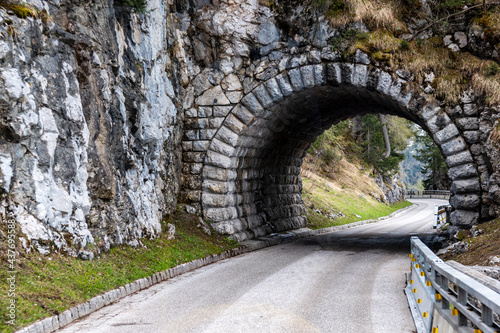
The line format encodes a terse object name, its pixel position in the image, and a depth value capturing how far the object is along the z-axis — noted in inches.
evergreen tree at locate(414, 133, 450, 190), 2080.5
